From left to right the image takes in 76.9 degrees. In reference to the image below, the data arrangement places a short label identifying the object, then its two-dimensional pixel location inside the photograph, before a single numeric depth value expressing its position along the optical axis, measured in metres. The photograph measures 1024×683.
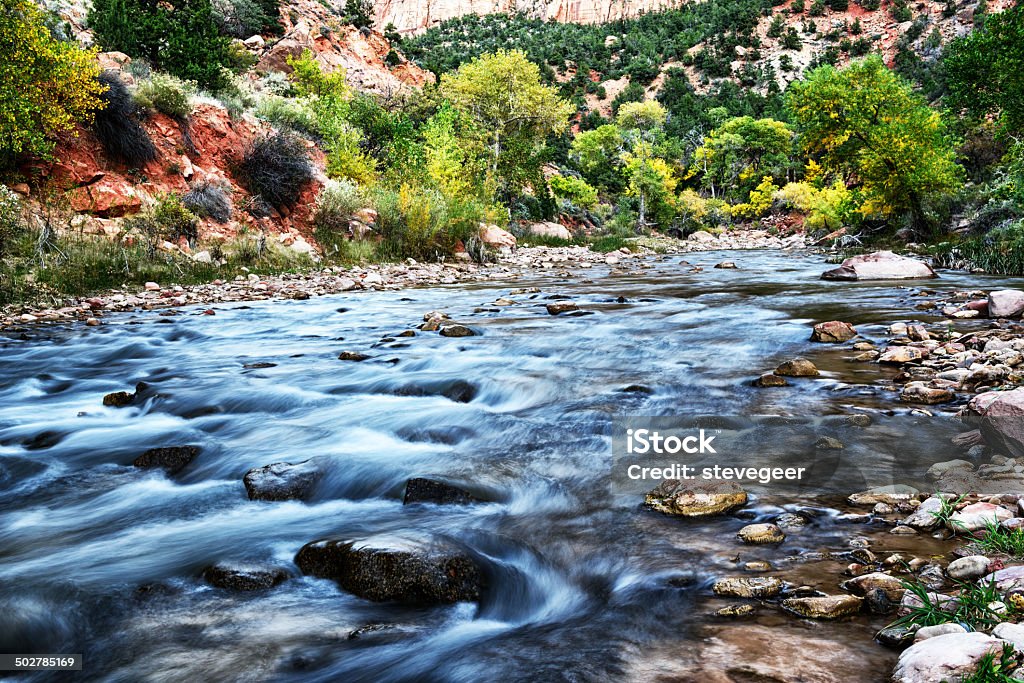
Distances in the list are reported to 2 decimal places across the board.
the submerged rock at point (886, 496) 3.31
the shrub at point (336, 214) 21.36
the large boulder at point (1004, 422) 3.69
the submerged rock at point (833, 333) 7.80
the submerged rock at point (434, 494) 3.88
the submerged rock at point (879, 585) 2.42
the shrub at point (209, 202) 18.34
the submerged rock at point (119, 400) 6.43
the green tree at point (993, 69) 15.42
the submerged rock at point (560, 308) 11.45
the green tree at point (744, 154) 58.75
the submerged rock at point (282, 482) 4.09
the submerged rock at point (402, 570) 2.81
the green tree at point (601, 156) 58.91
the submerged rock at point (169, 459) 4.65
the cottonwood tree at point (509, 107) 34.38
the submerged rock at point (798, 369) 6.13
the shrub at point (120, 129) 17.84
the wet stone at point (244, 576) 2.97
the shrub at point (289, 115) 26.31
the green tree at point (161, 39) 26.30
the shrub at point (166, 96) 19.84
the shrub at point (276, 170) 21.62
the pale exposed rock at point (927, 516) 2.96
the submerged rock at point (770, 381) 5.88
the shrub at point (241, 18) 47.47
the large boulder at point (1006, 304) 8.09
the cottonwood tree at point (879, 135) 22.03
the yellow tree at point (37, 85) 13.03
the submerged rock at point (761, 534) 3.01
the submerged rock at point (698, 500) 3.39
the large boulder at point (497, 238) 26.77
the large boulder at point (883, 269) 14.62
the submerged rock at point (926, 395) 4.95
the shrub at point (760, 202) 54.72
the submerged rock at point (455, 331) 9.45
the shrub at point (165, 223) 15.65
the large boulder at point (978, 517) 2.83
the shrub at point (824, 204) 27.34
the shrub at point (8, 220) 12.27
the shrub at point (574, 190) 47.84
